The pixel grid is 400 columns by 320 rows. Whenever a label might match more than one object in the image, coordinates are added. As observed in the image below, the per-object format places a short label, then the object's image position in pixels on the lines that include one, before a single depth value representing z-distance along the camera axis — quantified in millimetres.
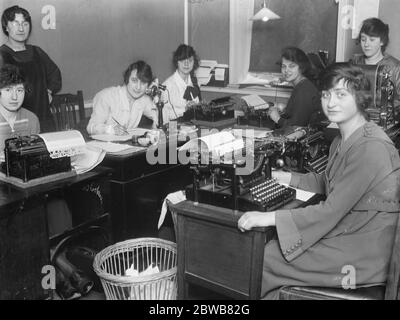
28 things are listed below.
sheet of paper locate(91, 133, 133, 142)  3625
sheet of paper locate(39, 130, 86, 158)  2752
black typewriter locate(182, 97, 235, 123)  4430
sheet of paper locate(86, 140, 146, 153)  3360
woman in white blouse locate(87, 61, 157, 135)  3914
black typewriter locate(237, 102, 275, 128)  4383
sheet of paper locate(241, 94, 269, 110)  4634
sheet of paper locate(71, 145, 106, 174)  2977
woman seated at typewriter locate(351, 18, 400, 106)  4125
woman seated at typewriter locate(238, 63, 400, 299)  2135
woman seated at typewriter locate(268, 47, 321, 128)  4141
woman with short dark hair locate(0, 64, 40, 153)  3111
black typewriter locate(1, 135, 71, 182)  2654
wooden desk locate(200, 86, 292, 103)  5602
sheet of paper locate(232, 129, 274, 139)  3307
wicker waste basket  2383
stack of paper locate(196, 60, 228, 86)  6105
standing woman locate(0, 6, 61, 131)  3906
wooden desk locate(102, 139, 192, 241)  3270
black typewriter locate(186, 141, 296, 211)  2223
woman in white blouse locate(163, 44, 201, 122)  5059
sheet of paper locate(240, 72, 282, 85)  5852
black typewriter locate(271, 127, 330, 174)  2835
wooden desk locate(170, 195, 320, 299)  2160
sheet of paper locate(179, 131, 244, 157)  2316
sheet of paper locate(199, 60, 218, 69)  6154
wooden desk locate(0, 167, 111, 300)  2439
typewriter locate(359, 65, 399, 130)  3221
